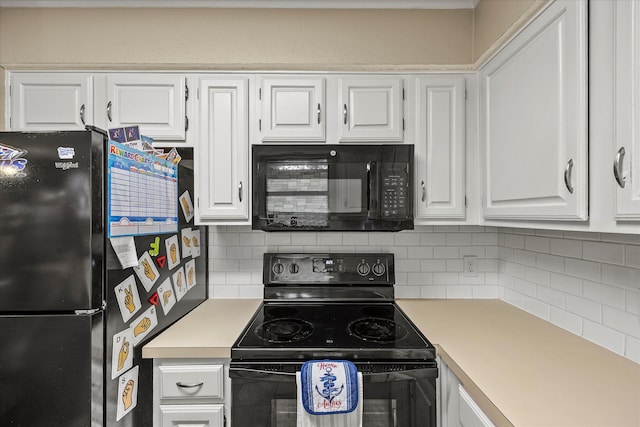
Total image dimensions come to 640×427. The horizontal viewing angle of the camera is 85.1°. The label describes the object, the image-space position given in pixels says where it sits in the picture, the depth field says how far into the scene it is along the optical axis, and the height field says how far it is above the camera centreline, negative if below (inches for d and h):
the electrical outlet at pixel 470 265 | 79.9 -11.8
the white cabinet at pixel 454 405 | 41.0 -24.9
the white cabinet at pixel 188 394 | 52.7 -27.4
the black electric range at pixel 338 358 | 50.3 -22.2
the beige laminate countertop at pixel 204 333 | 52.4 -19.9
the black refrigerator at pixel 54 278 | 43.6 -8.2
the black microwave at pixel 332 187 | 63.5 +4.8
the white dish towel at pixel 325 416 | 47.3 -27.7
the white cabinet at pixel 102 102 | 65.7 +21.0
